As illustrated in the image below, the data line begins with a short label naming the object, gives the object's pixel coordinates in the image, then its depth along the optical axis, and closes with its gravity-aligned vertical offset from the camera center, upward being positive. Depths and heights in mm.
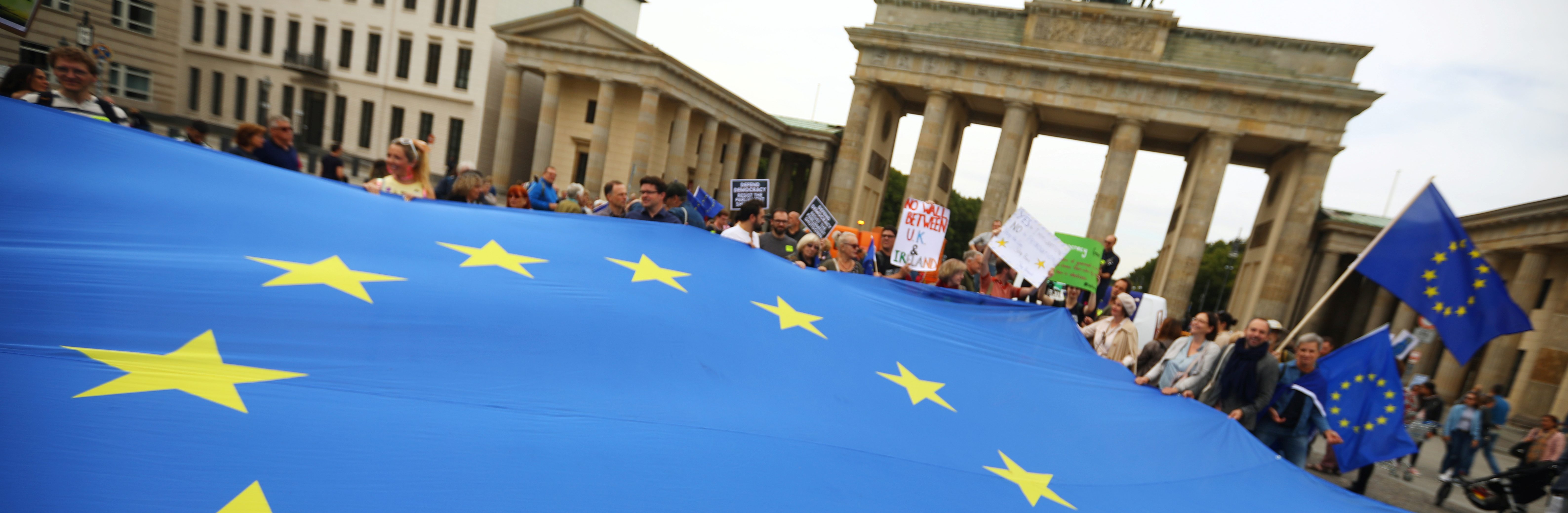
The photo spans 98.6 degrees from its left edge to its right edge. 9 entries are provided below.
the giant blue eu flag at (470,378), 2289 -1137
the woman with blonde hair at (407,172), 5309 -477
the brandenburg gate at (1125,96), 29672 +6987
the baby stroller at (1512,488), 9398 -2226
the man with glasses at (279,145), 6434 -570
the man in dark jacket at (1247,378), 6105 -898
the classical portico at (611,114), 35875 +2558
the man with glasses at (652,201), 6391 -382
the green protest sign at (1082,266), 9438 -296
